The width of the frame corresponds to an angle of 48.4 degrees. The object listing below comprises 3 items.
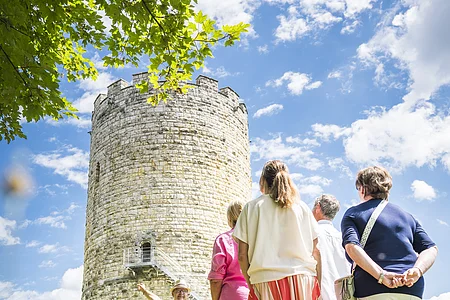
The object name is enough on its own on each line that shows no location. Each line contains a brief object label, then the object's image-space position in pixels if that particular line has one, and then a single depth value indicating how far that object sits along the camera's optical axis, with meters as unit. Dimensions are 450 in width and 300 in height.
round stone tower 14.95
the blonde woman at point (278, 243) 3.50
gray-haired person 4.41
